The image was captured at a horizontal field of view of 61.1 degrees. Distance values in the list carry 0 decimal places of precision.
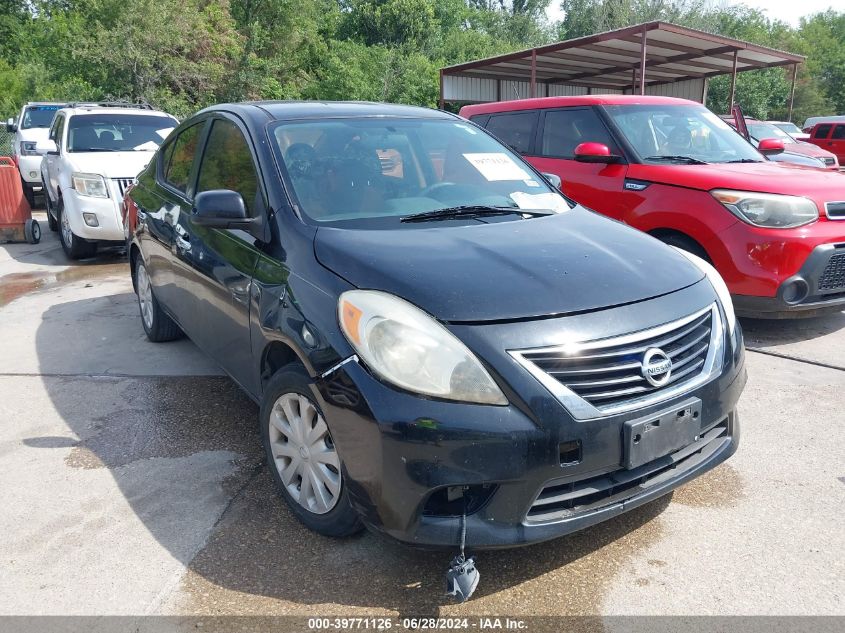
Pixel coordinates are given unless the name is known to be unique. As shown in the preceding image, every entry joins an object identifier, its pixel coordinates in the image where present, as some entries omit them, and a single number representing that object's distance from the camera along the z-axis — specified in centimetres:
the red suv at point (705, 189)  497
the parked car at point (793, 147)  1433
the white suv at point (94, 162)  842
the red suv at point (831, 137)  2136
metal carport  1437
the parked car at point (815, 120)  2193
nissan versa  228
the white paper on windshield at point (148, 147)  922
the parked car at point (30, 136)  1320
